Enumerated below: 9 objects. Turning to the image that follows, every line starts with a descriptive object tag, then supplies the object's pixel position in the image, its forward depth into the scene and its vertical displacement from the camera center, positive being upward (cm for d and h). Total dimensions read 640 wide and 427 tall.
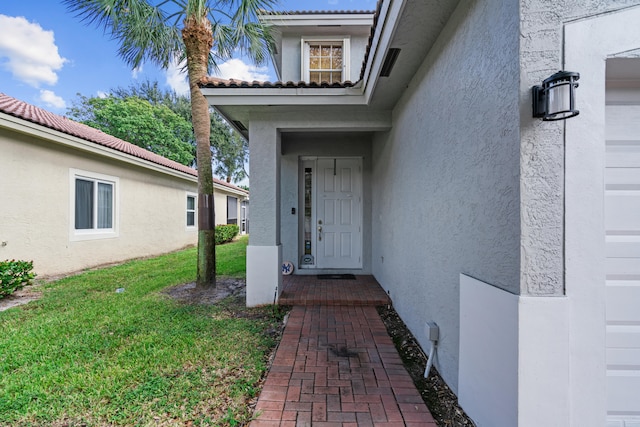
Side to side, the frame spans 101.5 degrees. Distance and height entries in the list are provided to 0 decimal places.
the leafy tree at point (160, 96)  2395 +1071
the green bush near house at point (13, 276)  479 -127
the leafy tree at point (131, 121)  2030 +703
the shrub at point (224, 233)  1295 -117
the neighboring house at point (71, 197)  569 +37
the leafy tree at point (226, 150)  2421 +592
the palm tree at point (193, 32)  501 +367
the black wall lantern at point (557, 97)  143 +65
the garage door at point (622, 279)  173 -45
